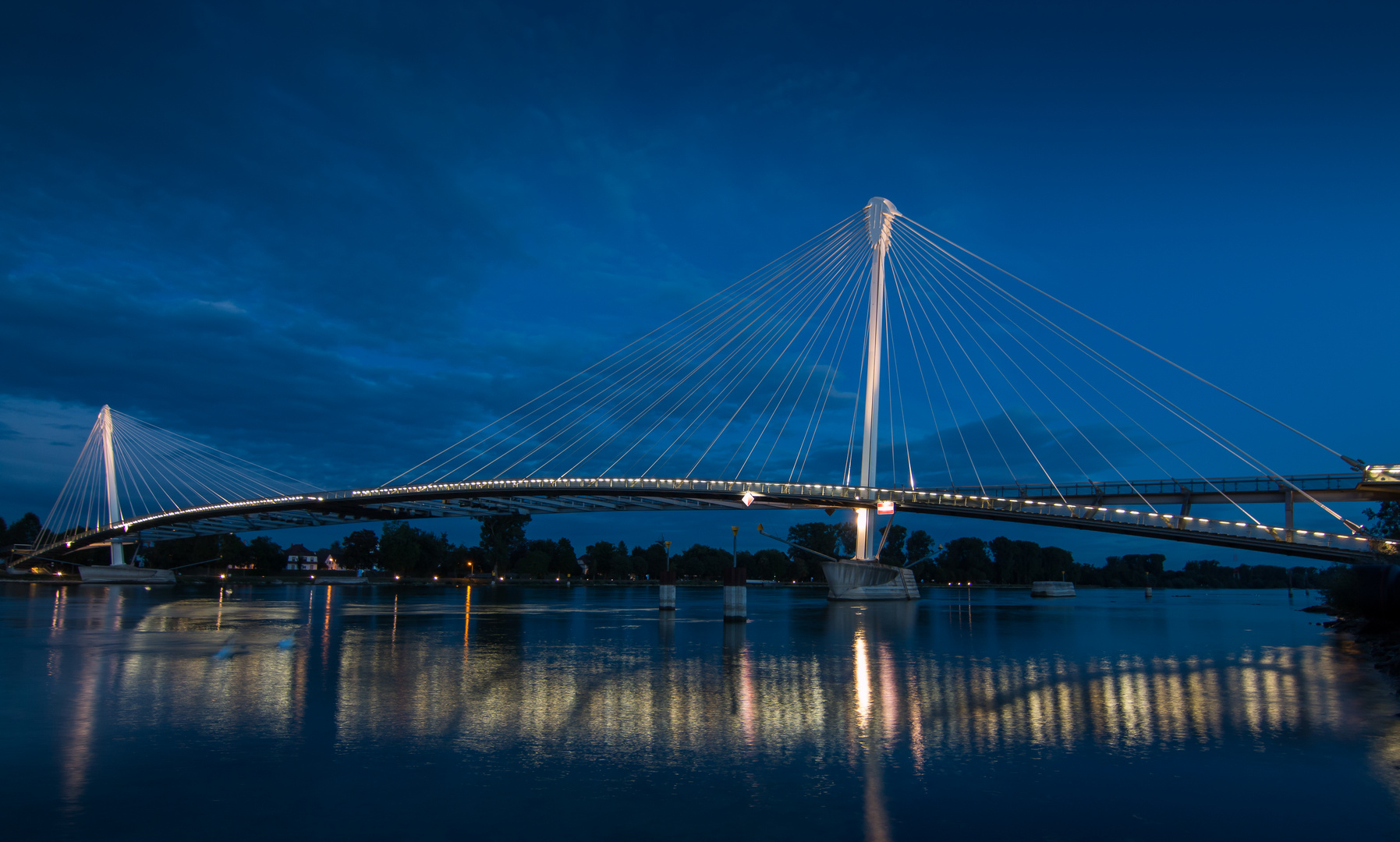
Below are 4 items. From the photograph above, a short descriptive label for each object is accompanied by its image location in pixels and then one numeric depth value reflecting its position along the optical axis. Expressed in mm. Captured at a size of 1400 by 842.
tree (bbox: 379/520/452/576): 118500
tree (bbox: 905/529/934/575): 165375
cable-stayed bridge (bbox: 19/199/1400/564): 40188
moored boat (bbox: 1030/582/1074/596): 95812
